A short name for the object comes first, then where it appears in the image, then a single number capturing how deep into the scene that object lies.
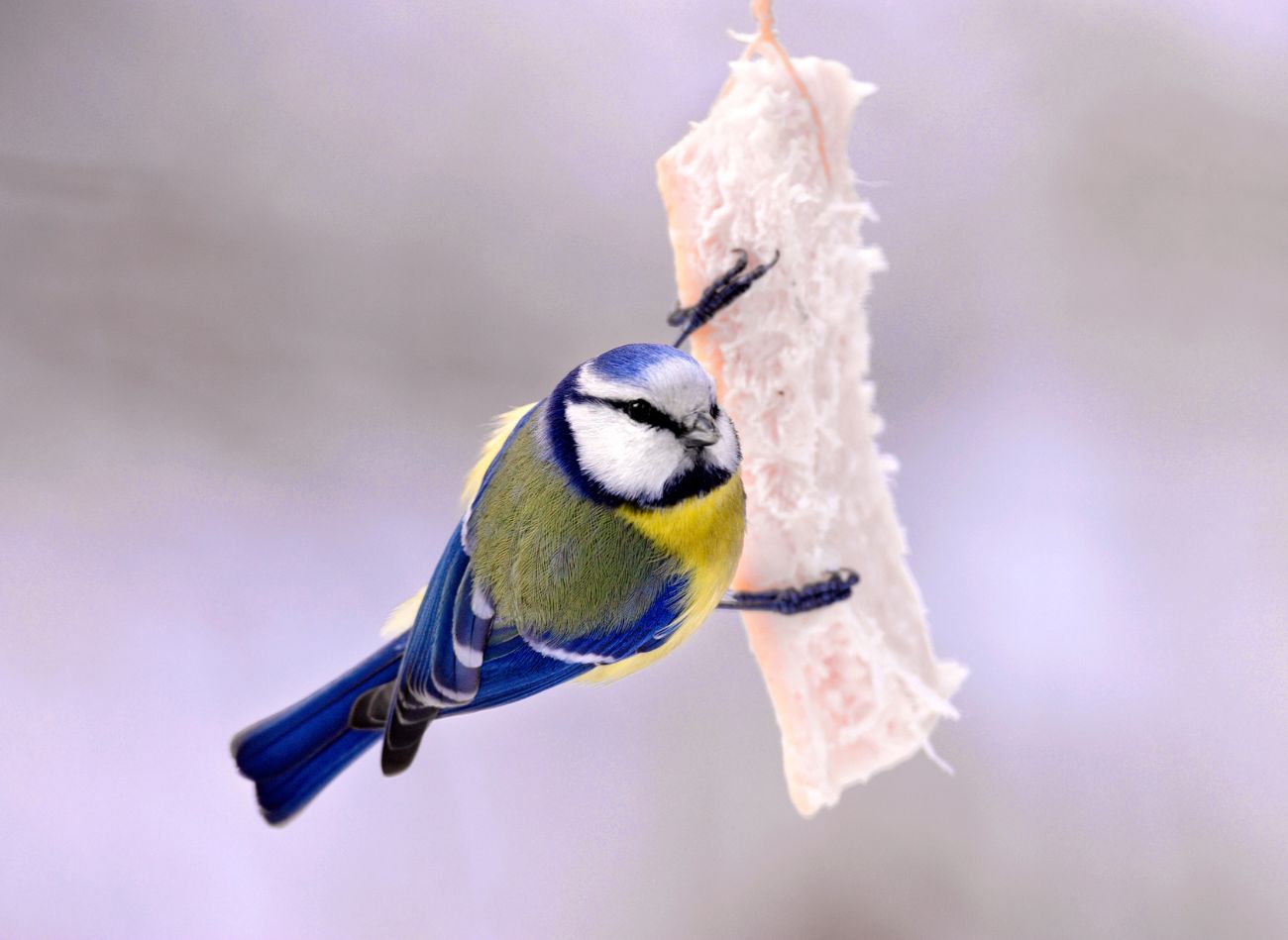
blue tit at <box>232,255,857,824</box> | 2.68
